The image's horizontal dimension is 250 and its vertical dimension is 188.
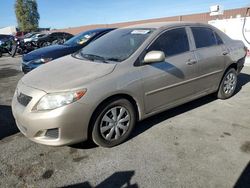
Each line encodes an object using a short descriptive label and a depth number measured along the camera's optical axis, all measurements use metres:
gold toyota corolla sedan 2.29
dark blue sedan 4.91
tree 48.78
